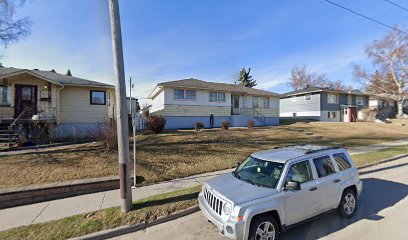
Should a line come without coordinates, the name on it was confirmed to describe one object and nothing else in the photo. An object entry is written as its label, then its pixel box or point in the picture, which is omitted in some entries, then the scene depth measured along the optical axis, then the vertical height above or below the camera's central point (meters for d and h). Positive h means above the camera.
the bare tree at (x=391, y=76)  40.03 +7.96
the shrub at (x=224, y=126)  19.80 -0.74
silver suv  3.61 -1.39
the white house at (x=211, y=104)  22.53 +1.73
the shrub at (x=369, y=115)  36.59 +0.30
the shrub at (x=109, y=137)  10.20 -0.86
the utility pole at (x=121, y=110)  5.11 +0.21
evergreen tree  52.55 +9.48
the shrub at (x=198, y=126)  18.31 -0.68
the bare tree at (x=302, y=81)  62.50 +10.56
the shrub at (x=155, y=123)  15.73 -0.33
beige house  15.55 +1.39
